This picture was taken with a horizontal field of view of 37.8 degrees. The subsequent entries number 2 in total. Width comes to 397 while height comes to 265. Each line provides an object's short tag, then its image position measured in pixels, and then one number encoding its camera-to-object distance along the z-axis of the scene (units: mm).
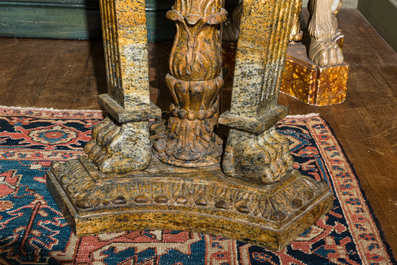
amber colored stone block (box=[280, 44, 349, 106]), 2973
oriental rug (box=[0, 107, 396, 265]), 1825
